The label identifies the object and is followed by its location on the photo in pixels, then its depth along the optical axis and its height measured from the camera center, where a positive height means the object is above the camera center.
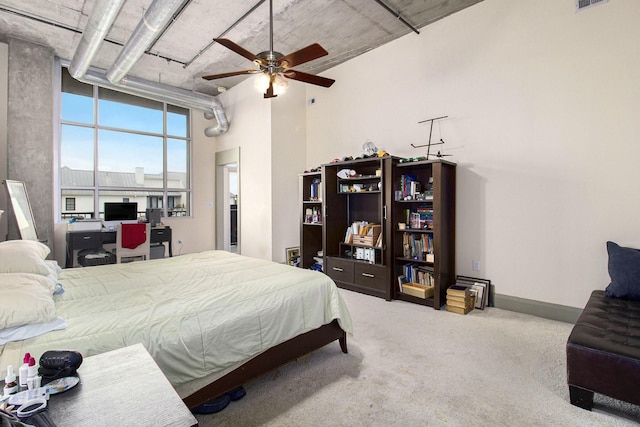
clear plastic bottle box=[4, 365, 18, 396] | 0.87 -0.49
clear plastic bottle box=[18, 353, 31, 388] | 0.90 -0.47
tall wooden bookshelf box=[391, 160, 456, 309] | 3.47 -0.17
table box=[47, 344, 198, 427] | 0.80 -0.54
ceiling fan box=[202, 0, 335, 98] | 2.66 +1.31
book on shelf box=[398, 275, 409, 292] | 3.85 -0.87
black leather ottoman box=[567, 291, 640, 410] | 1.62 -0.80
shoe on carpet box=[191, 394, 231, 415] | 1.73 -1.10
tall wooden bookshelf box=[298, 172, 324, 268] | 4.82 -0.11
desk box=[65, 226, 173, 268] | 4.71 -0.48
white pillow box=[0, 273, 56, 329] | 1.28 -0.40
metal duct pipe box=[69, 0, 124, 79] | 3.10 +1.96
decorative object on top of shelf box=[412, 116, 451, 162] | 3.86 +0.84
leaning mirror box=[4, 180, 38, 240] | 3.81 +0.02
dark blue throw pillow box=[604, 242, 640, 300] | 2.40 -0.49
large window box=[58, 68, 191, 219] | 5.27 +1.06
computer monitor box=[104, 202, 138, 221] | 5.35 -0.03
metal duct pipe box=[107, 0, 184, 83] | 3.03 +1.94
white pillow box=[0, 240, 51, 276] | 1.77 -0.29
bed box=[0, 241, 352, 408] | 1.45 -0.56
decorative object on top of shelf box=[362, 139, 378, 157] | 4.14 +0.81
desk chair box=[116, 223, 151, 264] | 4.88 -0.48
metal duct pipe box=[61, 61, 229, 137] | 4.61 +1.90
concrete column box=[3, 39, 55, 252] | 4.32 +1.17
